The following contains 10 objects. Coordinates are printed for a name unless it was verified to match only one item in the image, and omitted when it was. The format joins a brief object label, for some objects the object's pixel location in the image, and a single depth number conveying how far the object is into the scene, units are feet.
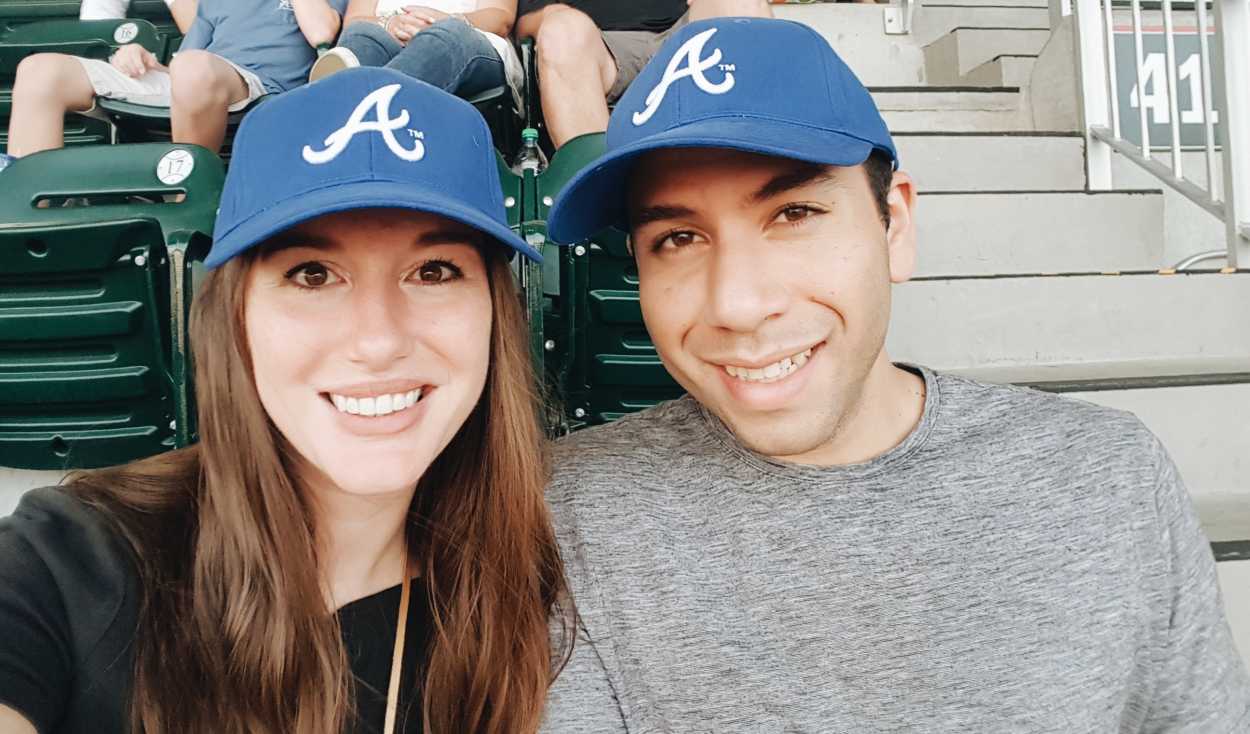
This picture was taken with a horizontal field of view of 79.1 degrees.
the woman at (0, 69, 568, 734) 2.30
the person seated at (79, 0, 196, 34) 9.81
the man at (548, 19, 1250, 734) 2.48
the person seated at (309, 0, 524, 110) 5.53
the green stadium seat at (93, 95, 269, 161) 7.13
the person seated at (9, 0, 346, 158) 6.48
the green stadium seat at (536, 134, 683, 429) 4.69
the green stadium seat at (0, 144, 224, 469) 4.26
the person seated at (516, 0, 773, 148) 6.00
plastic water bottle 5.33
